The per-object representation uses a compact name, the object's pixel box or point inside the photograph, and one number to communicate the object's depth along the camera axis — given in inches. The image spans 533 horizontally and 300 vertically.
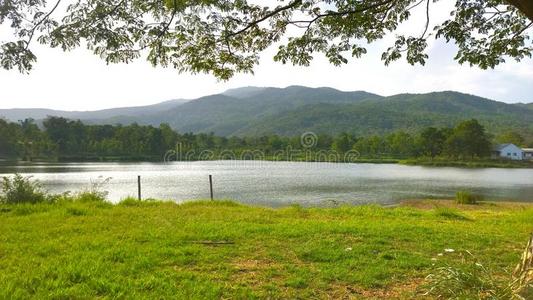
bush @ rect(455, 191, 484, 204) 959.0
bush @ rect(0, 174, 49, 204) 490.0
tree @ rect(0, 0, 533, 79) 284.5
